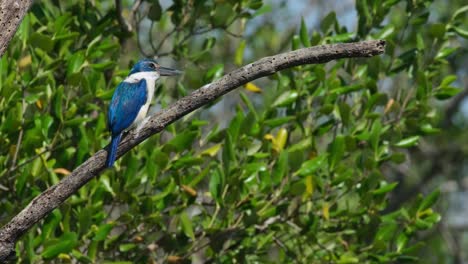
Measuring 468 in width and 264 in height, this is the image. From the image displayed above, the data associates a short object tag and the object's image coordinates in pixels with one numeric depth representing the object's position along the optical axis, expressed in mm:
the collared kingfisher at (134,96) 13281
